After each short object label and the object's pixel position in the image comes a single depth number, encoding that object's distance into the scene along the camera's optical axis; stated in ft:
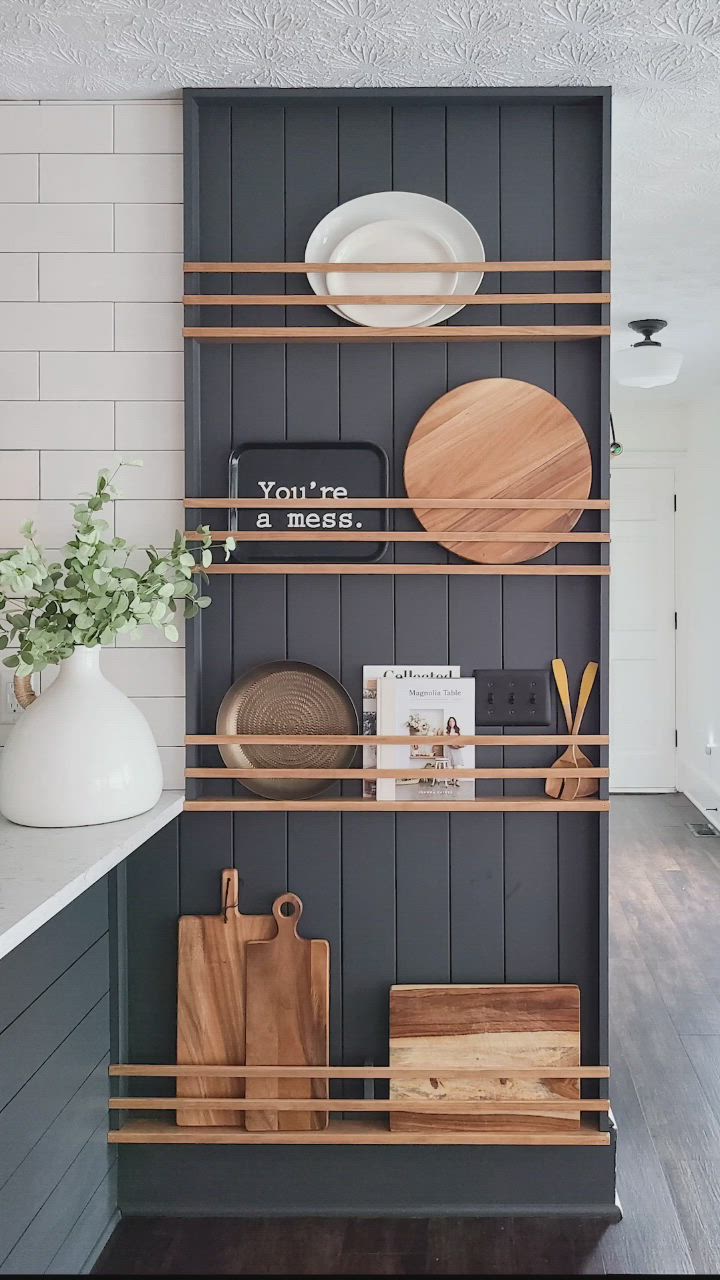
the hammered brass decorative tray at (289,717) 6.97
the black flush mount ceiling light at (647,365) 11.88
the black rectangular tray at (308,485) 6.91
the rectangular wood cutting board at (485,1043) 6.90
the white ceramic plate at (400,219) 6.84
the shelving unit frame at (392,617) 6.93
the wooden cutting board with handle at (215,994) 6.99
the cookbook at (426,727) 6.92
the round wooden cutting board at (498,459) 6.88
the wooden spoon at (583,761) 6.94
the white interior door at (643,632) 20.56
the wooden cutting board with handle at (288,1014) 6.93
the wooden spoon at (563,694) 6.99
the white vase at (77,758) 5.83
